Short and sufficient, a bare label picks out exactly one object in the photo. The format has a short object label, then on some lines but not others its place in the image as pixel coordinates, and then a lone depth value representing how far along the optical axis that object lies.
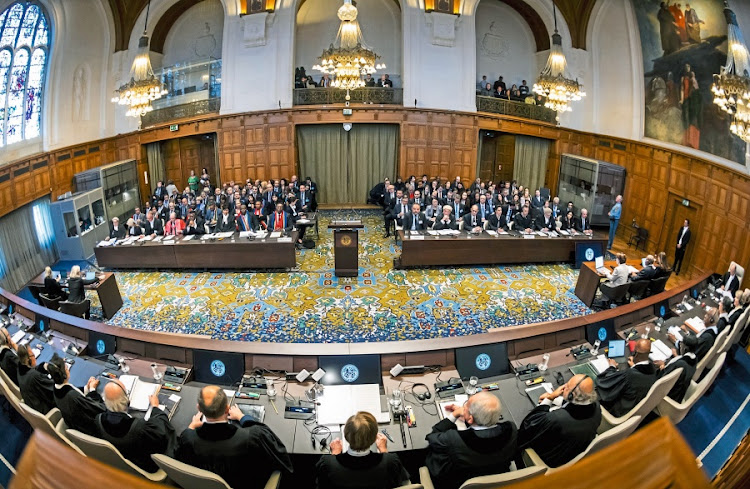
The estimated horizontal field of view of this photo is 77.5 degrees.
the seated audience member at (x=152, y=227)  10.77
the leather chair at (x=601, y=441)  3.41
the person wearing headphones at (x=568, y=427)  3.44
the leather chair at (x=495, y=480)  2.68
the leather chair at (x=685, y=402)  4.46
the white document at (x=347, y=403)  4.07
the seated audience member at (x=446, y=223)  10.80
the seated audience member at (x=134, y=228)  10.63
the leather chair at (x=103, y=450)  3.18
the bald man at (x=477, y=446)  3.03
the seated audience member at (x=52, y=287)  7.88
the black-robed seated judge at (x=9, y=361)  4.66
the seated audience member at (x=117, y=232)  10.54
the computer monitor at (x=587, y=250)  10.41
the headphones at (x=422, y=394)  4.39
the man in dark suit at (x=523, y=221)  11.02
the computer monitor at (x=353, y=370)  4.57
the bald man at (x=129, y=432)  3.43
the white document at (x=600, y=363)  4.91
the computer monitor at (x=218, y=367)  4.76
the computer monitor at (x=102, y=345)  5.32
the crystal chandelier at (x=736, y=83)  6.12
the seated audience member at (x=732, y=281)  7.06
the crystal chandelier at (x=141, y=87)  9.60
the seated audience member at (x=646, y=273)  8.21
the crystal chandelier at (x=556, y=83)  9.41
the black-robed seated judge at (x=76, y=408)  3.80
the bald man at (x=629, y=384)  4.23
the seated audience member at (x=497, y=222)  10.91
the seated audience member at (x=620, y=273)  8.13
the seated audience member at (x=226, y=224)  10.79
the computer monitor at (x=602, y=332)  5.49
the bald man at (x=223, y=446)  3.09
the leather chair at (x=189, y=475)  2.82
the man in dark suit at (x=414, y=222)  10.79
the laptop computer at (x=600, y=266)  8.47
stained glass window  11.09
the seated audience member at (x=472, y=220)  10.96
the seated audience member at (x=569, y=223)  10.94
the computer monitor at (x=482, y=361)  4.80
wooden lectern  9.66
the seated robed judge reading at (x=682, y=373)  4.49
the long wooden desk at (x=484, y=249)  10.16
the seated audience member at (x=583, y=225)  10.73
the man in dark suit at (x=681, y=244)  10.53
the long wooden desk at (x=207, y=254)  10.04
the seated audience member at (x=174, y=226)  10.80
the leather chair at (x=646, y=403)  4.09
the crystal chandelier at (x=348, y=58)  7.77
